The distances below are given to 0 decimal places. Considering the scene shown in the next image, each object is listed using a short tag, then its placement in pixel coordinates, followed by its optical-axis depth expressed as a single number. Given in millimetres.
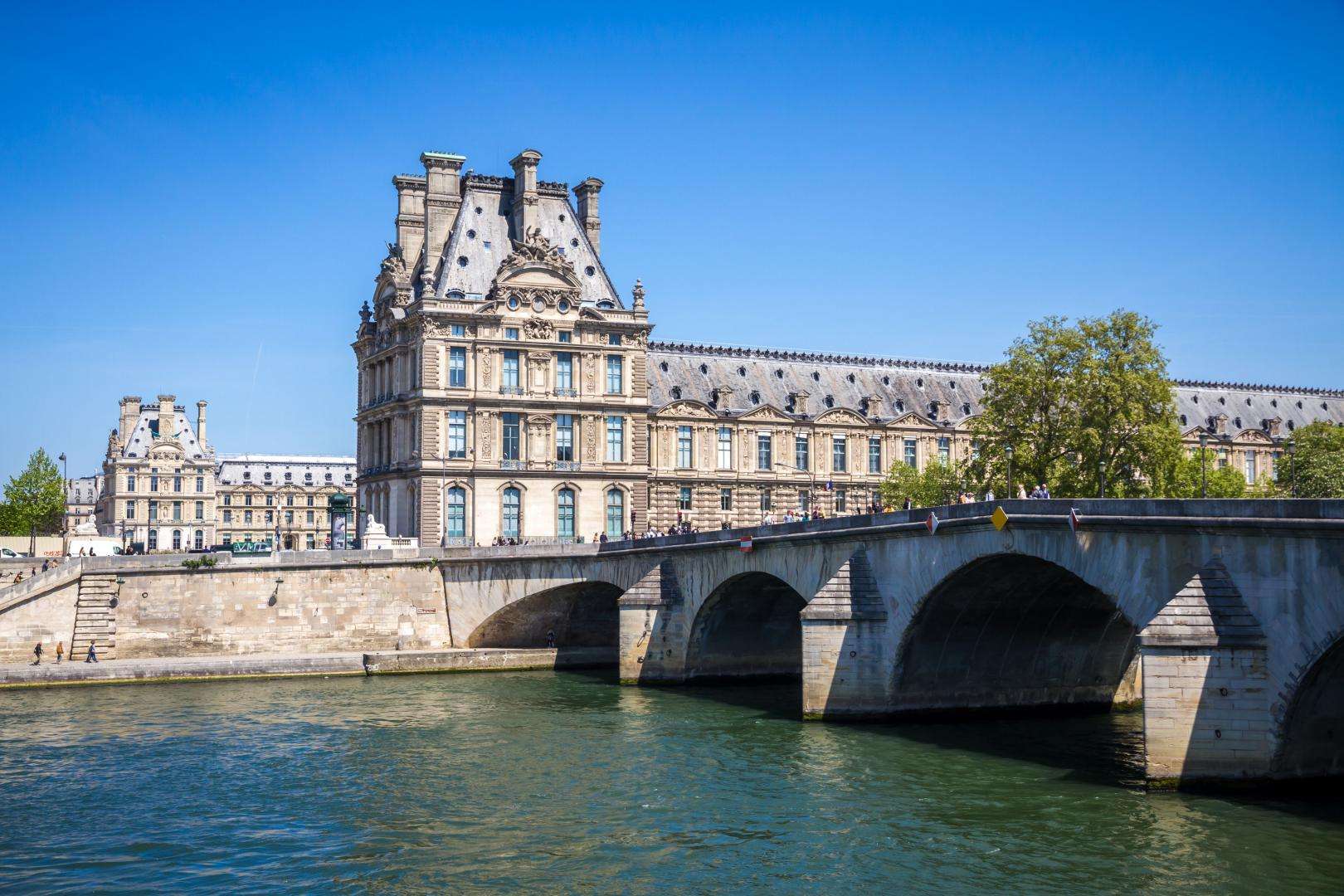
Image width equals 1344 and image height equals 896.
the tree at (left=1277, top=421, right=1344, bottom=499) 86812
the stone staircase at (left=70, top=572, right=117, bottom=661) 67562
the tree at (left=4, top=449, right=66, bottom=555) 126875
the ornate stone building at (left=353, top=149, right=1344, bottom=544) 86688
